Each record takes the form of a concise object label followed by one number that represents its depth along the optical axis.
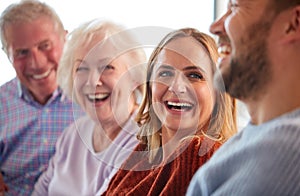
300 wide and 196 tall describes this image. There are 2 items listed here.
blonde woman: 1.06
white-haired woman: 1.26
